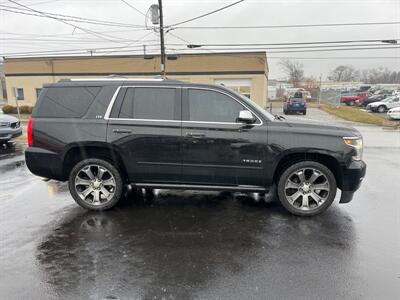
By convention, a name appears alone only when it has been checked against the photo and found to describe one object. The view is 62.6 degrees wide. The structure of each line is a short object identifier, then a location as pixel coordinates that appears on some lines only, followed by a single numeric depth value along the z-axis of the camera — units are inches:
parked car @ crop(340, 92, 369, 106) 1689.2
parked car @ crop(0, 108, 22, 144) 421.1
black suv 186.1
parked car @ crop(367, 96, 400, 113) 1254.3
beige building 1215.6
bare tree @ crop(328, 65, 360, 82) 4323.3
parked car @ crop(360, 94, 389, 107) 1585.6
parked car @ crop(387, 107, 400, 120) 900.6
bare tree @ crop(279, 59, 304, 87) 3275.1
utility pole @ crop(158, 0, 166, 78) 786.8
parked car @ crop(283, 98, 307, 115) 1163.0
